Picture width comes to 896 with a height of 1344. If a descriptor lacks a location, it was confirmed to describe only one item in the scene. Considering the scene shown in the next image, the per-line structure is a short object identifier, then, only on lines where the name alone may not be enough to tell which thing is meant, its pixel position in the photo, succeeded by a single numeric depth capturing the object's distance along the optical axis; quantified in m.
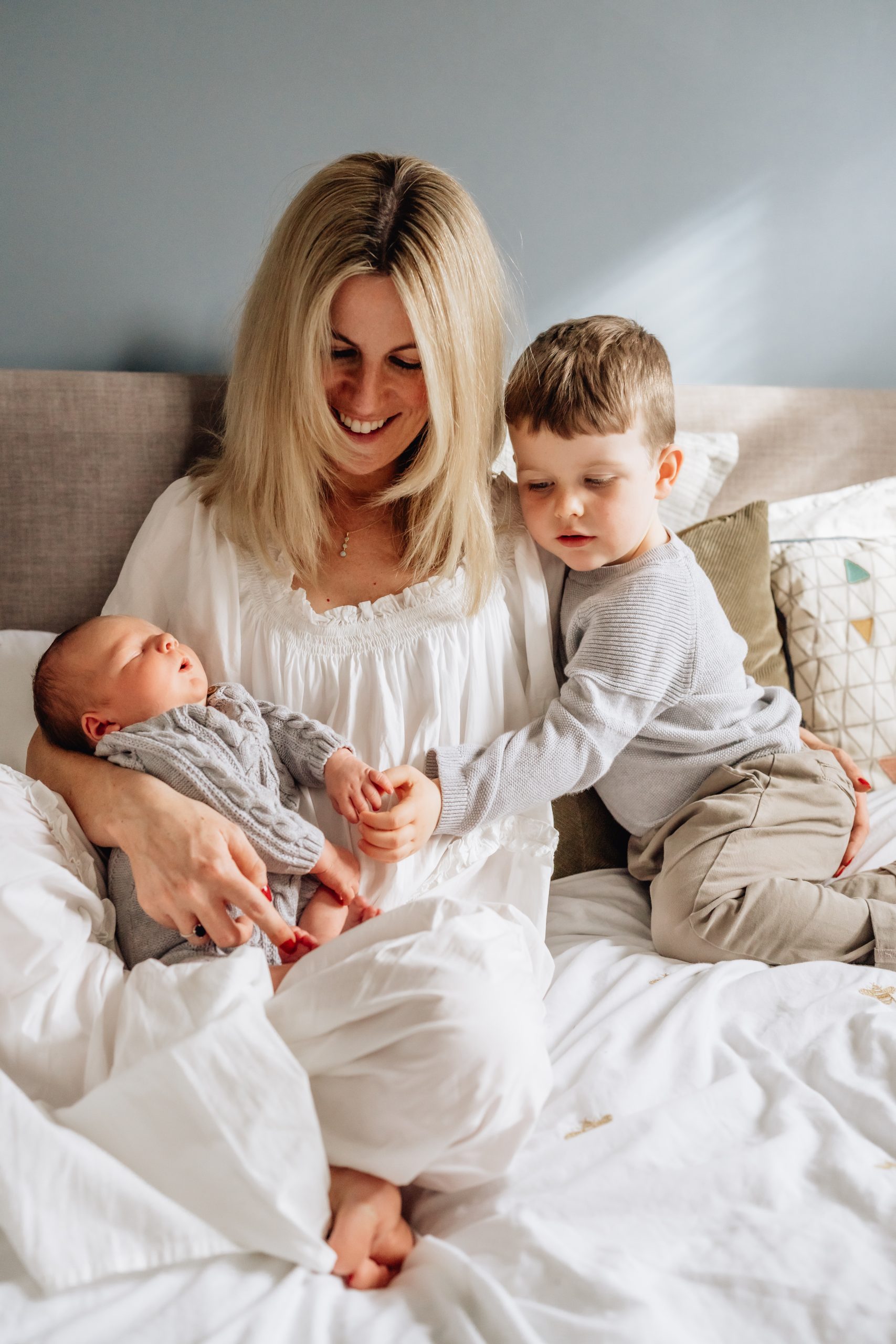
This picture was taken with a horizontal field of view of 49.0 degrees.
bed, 0.76
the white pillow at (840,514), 1.83
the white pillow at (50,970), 0.92
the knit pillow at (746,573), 1.67
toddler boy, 1.27
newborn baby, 1.10
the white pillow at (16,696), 1.36
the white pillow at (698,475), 1.76
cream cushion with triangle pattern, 1.72
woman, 1.19
